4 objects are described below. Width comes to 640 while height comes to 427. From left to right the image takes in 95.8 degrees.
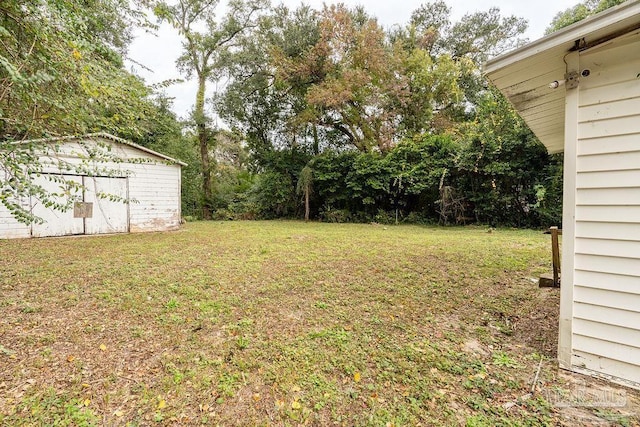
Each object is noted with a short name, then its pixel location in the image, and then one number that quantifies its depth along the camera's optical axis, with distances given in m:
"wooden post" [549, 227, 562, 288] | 3.38
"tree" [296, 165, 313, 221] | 12.91
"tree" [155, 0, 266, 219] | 13.74
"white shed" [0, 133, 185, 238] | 7.38
